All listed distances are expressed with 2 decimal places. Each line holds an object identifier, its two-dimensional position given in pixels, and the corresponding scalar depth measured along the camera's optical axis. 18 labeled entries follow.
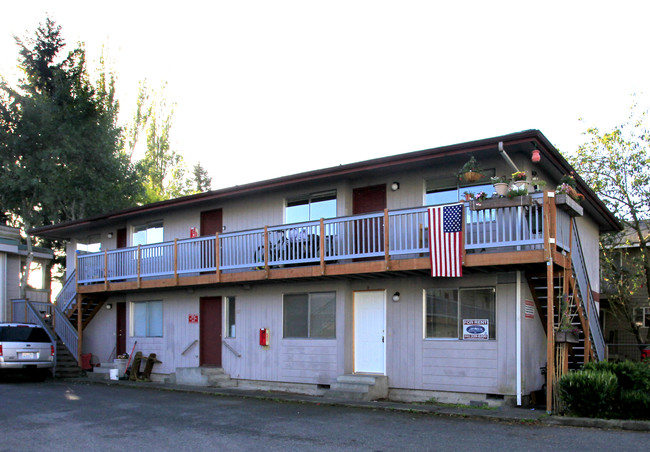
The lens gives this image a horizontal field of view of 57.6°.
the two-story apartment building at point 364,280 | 12.20
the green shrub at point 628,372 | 10.09
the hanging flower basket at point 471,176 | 12.19
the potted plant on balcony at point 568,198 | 11.12
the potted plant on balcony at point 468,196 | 11.97
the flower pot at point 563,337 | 10.88
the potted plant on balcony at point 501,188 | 11.63
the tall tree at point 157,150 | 38.88
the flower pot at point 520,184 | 11.40
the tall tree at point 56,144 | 29.52
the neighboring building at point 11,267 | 23.43
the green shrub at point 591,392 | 9.93
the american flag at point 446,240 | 11.90
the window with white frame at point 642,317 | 24.16
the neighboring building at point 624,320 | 23.84
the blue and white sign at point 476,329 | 12.66
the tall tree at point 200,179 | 44.88
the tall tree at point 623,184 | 22.20
